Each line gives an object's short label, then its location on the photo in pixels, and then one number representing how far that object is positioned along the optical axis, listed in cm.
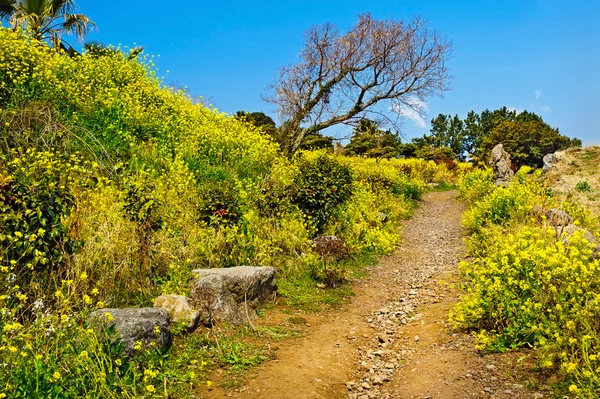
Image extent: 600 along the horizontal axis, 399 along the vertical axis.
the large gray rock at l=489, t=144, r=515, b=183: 2055
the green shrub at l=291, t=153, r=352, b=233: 911
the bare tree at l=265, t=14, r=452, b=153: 1731
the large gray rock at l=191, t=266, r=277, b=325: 519
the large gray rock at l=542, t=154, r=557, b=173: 1915
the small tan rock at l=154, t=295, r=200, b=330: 480
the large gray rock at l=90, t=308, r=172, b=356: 384
